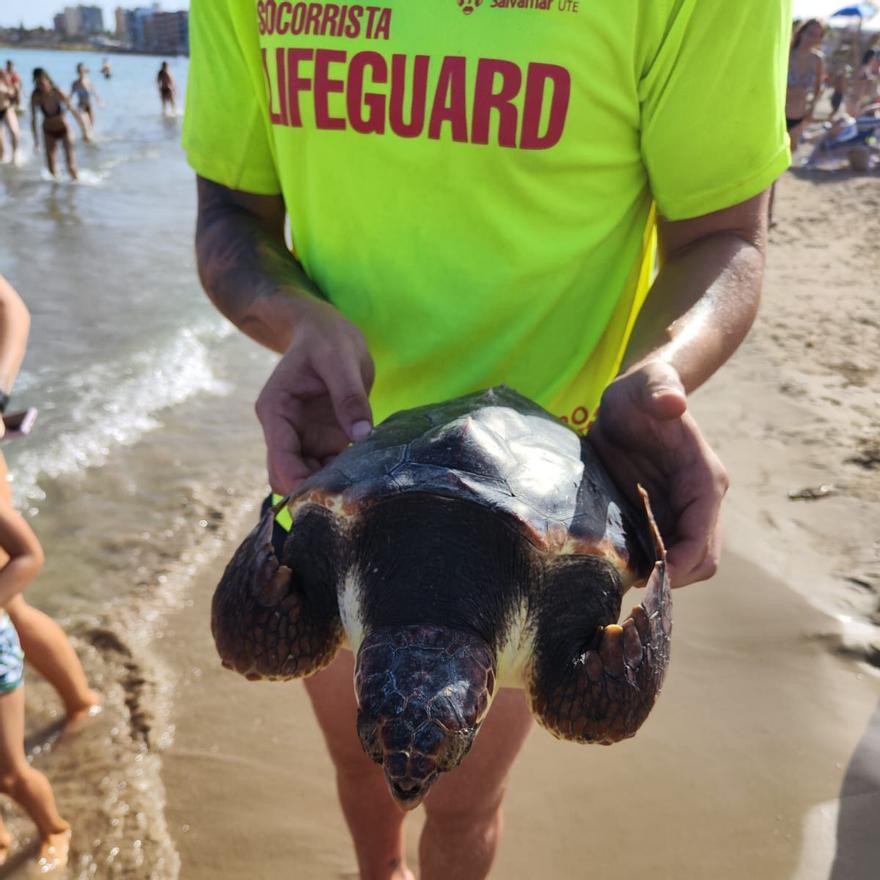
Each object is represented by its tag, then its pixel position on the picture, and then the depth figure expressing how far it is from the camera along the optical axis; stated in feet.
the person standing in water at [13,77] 53.47
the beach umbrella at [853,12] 57.16
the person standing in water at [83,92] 56.95
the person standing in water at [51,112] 38.88
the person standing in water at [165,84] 77.87
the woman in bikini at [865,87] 46.52
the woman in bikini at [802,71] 27.27
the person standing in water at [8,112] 46.91
